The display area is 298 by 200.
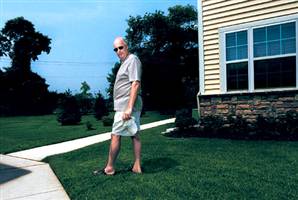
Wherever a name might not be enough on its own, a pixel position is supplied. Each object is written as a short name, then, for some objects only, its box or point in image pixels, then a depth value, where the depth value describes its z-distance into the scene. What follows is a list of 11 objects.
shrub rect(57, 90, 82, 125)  16.74
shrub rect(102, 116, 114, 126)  14.62
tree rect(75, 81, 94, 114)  30.89
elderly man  4.38
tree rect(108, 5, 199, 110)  43.39
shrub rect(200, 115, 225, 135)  8.49
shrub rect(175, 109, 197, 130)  9.09
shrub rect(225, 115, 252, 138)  8.16
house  8.38
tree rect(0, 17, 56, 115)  36.84
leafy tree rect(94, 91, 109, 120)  20.58
